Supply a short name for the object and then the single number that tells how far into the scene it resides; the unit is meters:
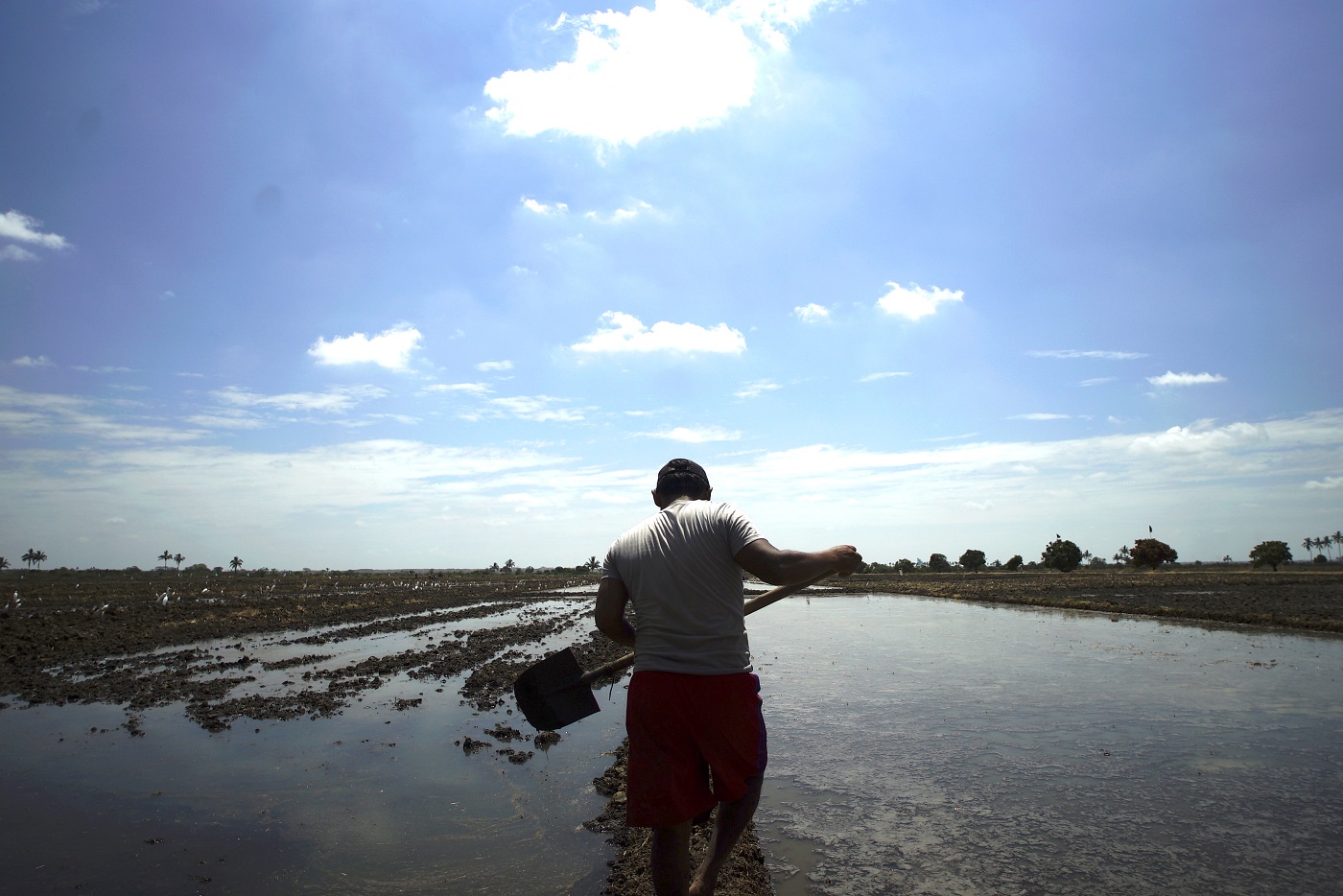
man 2.62
